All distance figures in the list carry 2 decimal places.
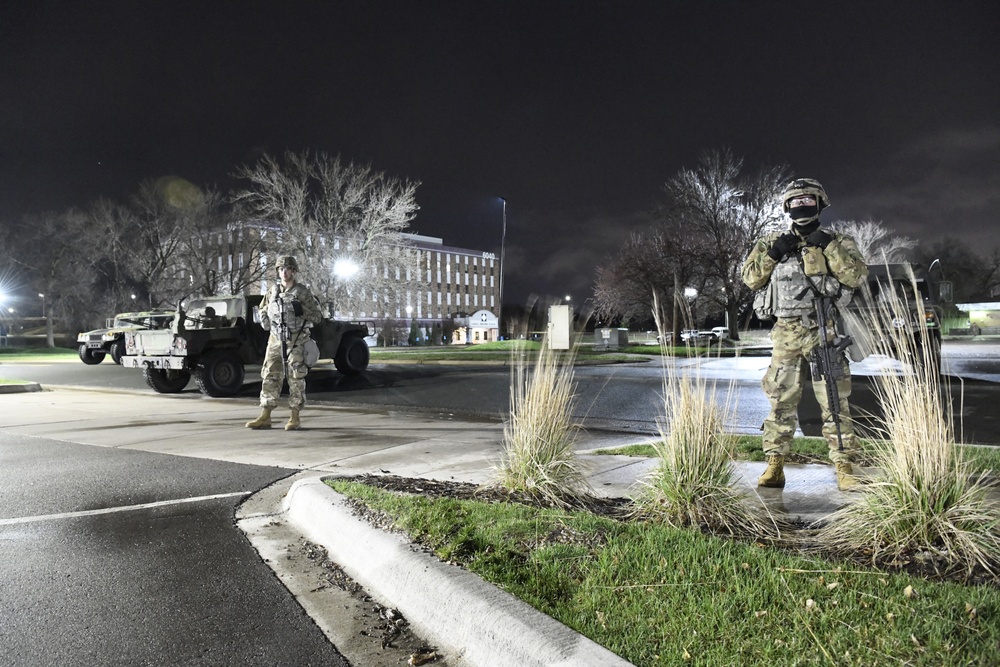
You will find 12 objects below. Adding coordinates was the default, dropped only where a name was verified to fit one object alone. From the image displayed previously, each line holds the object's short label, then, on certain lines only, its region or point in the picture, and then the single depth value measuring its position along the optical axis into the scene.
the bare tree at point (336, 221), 35.41
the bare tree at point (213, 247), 46.44
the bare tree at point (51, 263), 53.88
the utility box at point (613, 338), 35.53
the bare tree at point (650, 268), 37.81
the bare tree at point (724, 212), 38.56
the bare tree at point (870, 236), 49.12
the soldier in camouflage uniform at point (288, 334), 8.59
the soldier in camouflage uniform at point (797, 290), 4.75
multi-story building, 102.00
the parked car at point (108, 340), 21.76
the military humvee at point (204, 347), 13.03
